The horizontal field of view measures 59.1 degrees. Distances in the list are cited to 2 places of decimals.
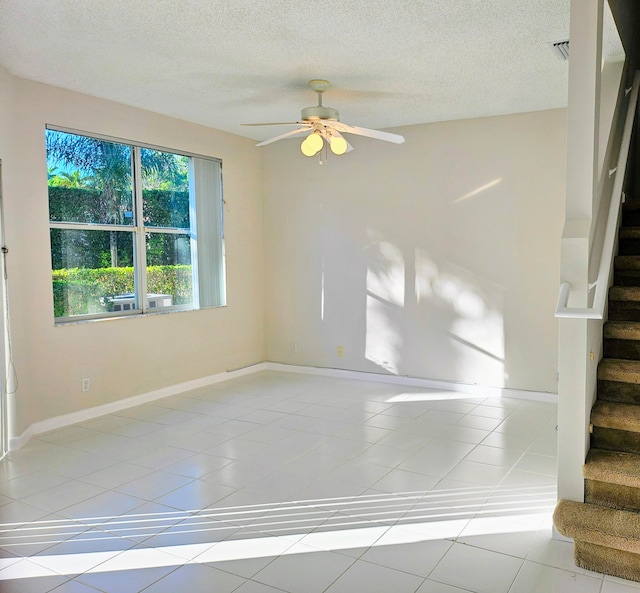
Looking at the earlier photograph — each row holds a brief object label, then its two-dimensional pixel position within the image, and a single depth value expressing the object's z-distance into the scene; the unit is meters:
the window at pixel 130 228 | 4.52
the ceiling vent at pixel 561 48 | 3.46
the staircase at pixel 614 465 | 2.31
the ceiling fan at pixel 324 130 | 3.99
